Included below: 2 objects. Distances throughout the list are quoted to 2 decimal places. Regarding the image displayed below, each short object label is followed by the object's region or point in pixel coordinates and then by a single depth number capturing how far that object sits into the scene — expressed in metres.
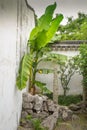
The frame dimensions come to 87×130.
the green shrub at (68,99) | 5.29
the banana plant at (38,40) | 3.34
